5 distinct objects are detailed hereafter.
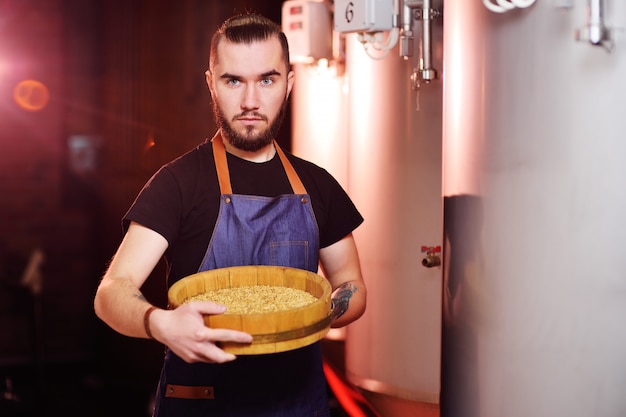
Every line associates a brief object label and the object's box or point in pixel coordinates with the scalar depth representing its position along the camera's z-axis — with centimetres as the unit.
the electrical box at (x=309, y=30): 374
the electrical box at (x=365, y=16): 255
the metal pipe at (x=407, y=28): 257
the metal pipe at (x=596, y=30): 160
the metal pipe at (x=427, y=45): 238
